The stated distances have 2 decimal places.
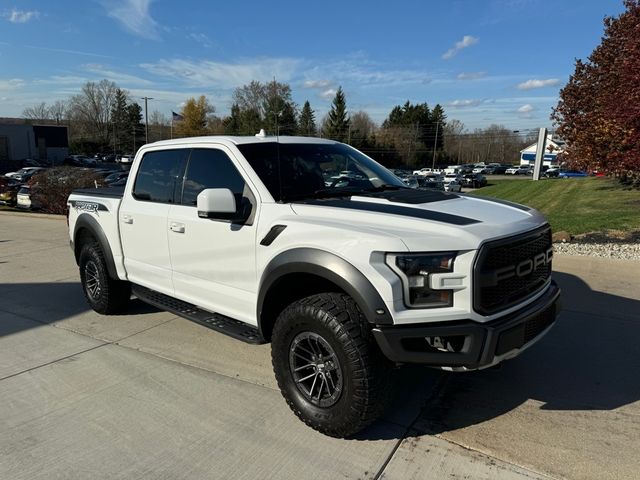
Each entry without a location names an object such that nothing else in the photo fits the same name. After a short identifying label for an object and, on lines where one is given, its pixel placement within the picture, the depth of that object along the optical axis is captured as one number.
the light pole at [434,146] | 89.19
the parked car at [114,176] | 30.04
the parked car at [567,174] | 65.40
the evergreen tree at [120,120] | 103.94
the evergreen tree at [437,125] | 94.31
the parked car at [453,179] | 50.06
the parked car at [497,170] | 88.56
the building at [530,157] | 90.96
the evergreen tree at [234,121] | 80.00
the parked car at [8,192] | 22.28
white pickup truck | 2.70
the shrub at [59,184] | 16.70
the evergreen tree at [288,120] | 74.06
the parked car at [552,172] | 67.04
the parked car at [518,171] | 83.78
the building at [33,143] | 67.62
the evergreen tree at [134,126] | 105.31
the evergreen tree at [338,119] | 76.31
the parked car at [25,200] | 18.70
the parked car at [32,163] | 60.47
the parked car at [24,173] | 37.62
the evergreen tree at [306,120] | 78.75
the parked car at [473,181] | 53.84
